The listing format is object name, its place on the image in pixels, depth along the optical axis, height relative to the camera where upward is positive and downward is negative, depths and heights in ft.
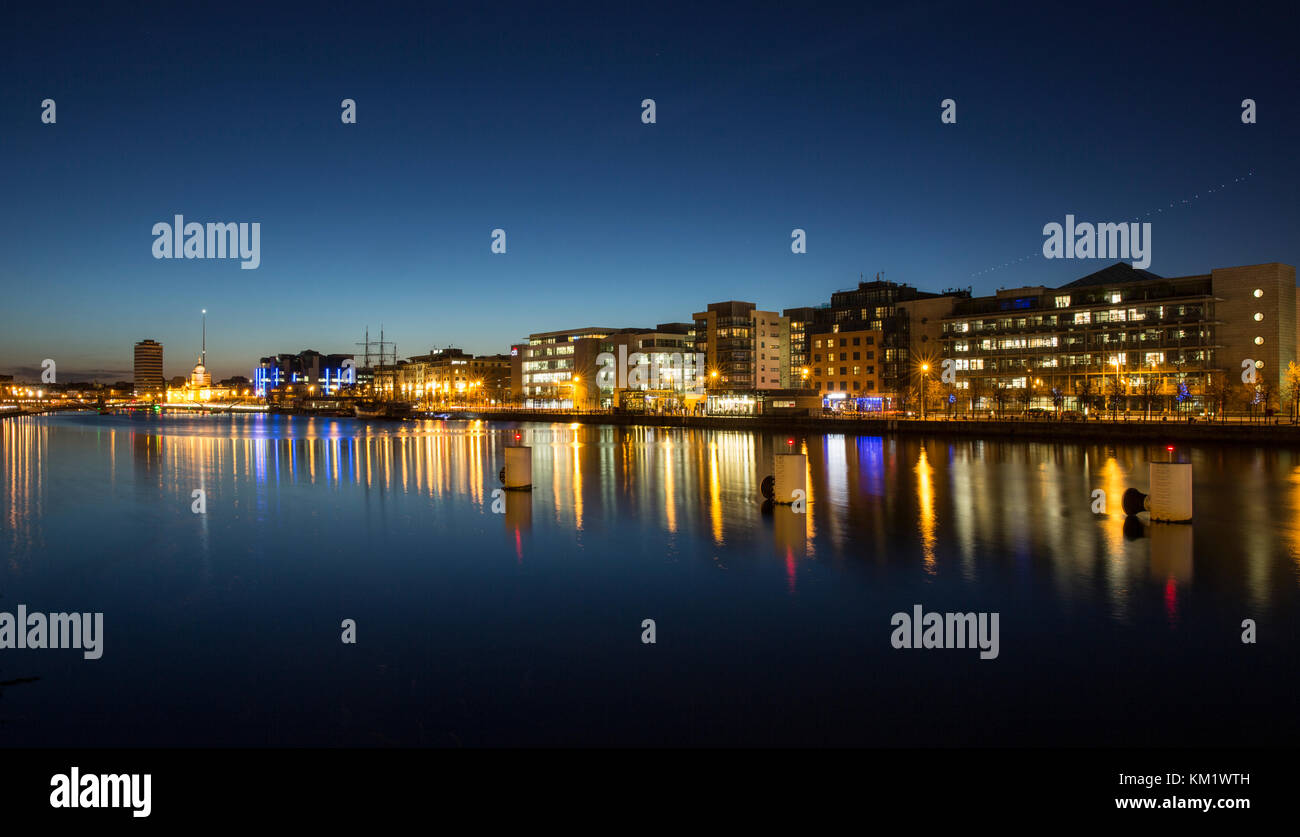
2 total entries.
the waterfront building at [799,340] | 474.90 +43.74
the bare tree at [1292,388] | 207.47 +3.17
